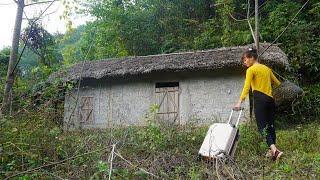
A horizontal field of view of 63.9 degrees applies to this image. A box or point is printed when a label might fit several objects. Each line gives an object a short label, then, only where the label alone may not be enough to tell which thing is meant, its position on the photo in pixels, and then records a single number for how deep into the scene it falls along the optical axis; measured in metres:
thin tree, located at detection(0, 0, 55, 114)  4.03
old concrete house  7.28
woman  3.57
